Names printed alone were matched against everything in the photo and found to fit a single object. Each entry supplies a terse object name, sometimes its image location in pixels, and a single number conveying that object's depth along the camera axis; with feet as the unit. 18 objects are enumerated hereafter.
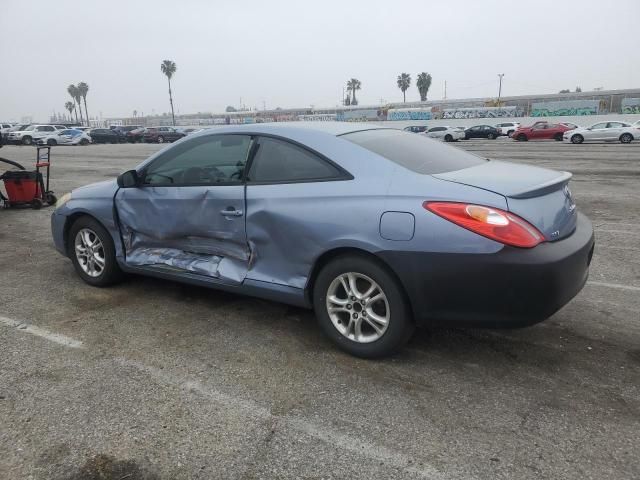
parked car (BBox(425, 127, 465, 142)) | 131.75
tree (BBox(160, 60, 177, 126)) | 349.61
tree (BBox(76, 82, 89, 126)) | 445.37
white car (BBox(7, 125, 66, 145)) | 141.90
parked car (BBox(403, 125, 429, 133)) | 145.41
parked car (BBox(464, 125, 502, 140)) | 136.15
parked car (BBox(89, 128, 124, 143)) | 158.51
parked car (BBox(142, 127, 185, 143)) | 155.33
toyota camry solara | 9.66
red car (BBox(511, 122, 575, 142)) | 115.14
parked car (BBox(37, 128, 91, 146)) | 141.72
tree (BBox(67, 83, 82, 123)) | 461.37
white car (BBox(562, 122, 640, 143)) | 95.30
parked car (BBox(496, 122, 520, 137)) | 141.59
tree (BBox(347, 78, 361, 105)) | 413.39
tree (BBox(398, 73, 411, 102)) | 379.35
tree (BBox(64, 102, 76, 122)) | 521.08
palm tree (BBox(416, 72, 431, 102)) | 359.05
